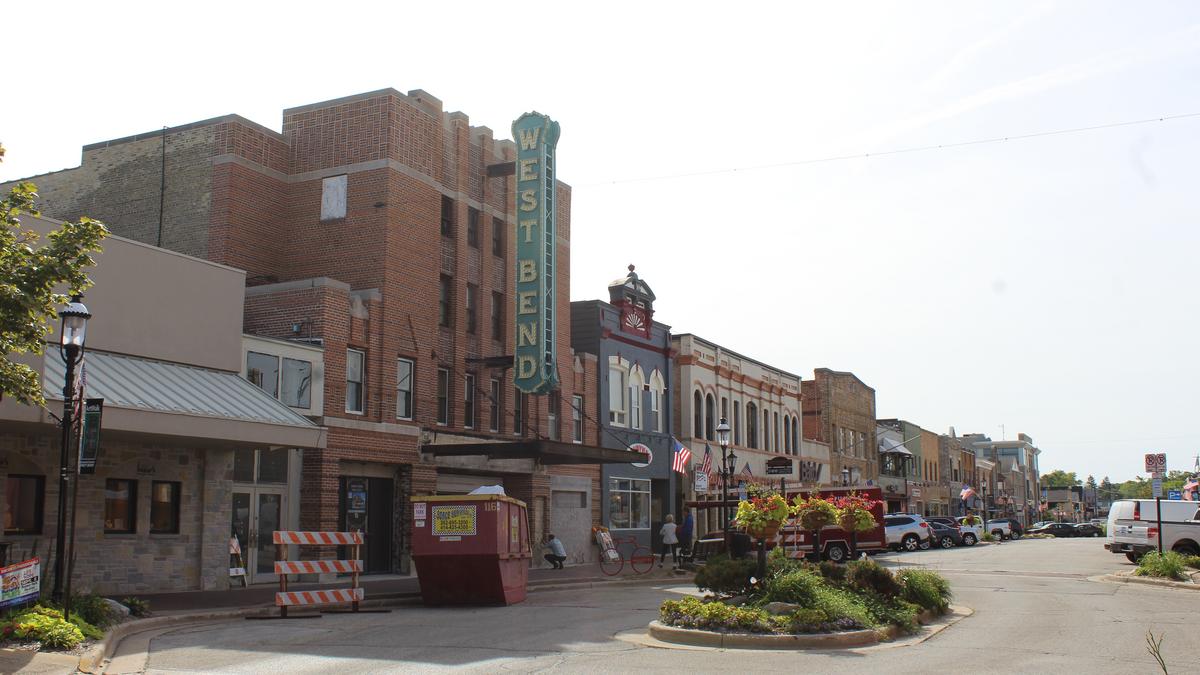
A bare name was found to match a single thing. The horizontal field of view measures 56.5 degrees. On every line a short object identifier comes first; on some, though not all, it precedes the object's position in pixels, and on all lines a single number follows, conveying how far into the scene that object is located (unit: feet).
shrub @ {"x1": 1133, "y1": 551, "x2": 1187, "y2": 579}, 83.66
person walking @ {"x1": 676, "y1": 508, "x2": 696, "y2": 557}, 112.27
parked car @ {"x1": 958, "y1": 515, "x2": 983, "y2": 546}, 177.99
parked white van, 106.52
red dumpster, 64.18
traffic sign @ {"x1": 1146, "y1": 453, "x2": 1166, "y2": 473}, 120.67
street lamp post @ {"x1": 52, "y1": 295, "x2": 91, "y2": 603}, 46.26
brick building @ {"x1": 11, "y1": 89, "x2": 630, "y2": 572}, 88.94
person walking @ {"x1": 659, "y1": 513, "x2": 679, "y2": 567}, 112.68
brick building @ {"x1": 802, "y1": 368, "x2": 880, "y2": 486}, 204.95
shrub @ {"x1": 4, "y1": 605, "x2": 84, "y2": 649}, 40.68
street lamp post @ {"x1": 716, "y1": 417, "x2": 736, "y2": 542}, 97.74
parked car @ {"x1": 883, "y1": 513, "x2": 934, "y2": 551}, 152.87
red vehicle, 113.39
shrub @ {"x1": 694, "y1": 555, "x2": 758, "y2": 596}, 54.54
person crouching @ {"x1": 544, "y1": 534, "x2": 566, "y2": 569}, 103.40
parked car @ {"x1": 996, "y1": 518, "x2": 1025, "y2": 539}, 217.23
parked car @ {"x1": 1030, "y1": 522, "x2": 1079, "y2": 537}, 248.52
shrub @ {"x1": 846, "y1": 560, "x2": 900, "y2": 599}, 54.85
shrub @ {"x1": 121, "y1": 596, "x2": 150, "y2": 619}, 54.49
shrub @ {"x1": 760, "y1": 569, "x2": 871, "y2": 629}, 47.32
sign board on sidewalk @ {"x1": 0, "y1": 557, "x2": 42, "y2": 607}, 42.52
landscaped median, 45.62
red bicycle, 99.85
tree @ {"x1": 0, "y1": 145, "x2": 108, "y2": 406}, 43.47
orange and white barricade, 59.16
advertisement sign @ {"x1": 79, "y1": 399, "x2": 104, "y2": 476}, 47.85
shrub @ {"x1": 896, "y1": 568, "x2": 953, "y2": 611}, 55.83
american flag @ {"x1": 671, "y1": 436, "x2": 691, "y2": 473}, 124.98
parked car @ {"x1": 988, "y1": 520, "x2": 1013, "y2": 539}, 209.87
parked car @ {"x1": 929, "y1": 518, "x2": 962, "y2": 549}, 167.73
